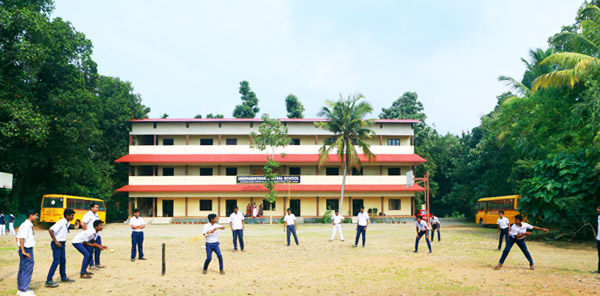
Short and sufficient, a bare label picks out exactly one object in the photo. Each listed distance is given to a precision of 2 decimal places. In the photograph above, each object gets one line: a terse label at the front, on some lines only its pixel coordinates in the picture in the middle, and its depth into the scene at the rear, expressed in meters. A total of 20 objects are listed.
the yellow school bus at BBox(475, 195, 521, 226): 28.28
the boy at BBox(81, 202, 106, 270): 11.40
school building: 39.88
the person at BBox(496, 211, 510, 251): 16.50
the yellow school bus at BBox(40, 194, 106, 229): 28.47
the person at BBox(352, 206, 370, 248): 17.69
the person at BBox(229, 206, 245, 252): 16.78
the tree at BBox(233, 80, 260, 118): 59.44
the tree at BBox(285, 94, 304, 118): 57.44
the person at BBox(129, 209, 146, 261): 13.74
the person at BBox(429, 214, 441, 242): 19.92
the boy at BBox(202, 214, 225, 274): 11.67
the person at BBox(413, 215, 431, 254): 15.52
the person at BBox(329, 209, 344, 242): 19.67
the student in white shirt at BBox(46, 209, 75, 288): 10.06
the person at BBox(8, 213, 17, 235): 26.19
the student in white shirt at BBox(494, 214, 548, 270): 11.67
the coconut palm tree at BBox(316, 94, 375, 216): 36.94
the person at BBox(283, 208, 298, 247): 18.50
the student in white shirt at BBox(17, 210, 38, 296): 9.01
